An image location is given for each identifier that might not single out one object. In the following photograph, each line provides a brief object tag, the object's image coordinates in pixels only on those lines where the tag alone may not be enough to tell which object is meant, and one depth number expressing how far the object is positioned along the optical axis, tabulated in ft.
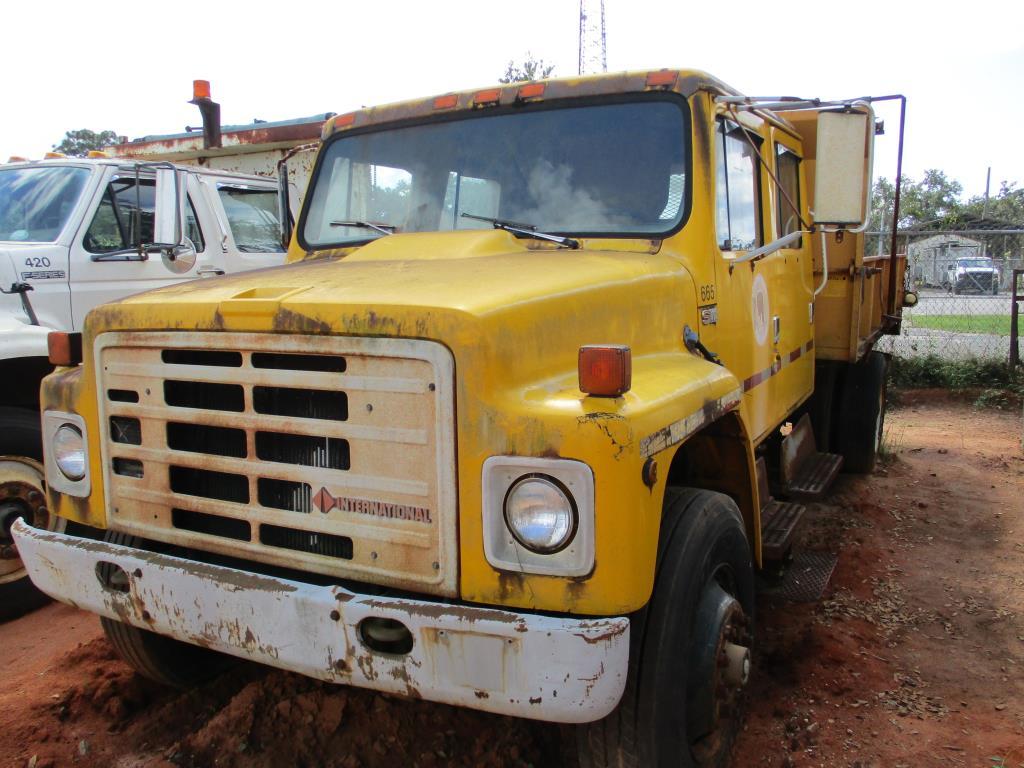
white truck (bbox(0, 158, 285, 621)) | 14.06
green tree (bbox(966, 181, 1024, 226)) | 135.54
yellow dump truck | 6.72
